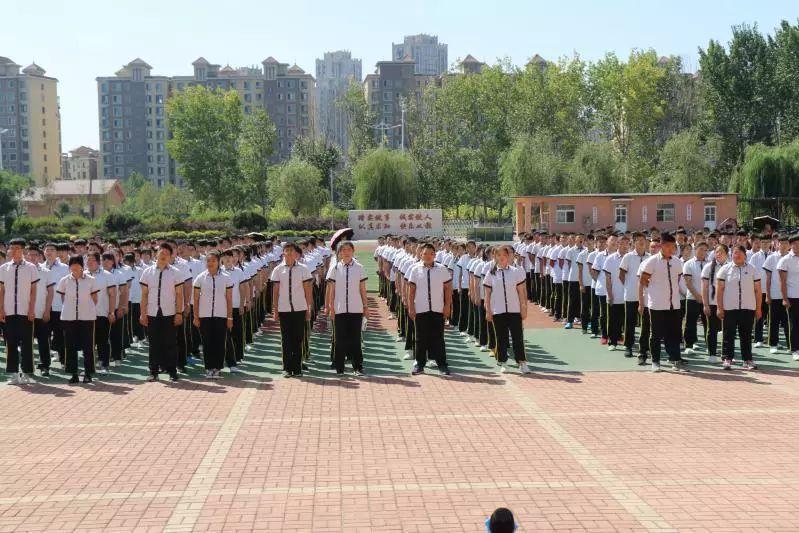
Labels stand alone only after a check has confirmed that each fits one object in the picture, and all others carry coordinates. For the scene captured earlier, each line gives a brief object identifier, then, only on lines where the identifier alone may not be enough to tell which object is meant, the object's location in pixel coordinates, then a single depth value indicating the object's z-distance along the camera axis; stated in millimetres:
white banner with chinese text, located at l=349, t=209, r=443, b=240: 52031
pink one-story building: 42312
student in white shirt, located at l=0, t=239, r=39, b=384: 11977
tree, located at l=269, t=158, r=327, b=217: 63875
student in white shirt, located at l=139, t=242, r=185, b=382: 11820
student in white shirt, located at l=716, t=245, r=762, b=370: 12281
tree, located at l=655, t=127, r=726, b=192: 55719
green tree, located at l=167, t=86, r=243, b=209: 82250
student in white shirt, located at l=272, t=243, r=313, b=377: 11984
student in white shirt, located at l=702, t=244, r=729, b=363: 12680
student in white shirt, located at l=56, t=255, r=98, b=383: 11820
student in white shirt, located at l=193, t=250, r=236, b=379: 12047
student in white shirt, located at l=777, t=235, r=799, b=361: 13070
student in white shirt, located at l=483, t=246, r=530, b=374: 12075
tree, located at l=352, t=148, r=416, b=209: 60344
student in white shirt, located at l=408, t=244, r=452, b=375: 12227
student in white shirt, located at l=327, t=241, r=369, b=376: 12078
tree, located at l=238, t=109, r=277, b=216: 82062
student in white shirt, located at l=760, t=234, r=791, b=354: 14016
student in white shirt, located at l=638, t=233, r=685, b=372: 12172
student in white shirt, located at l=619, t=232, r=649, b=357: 13227
